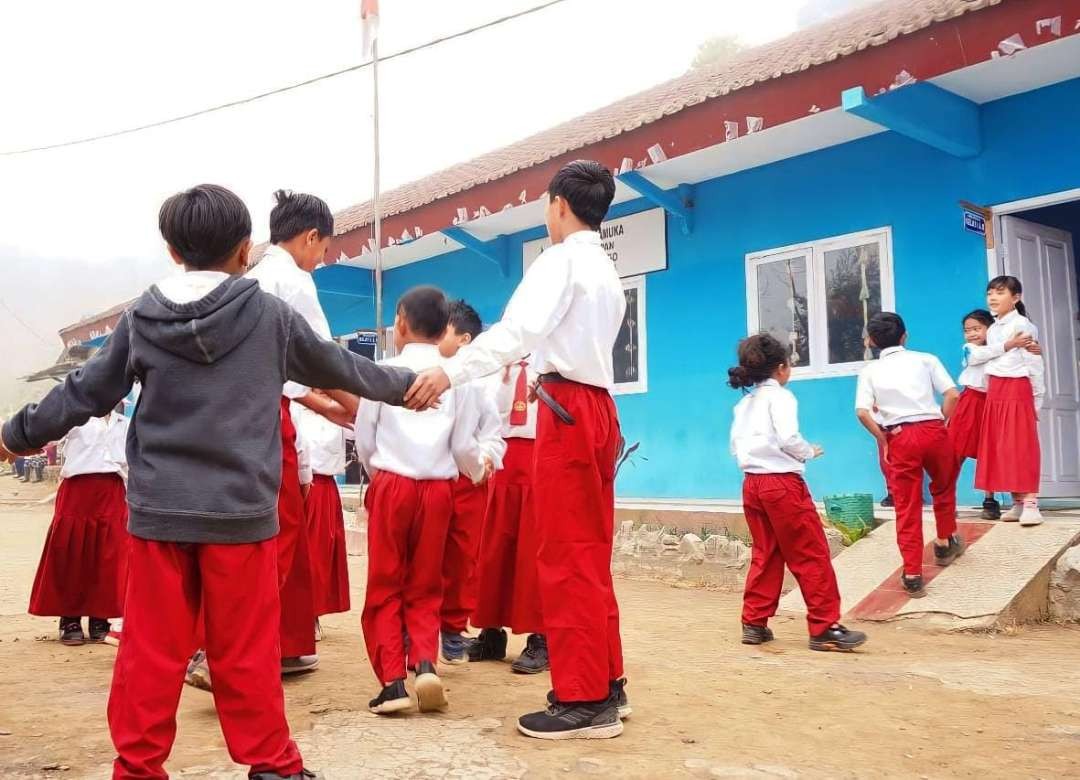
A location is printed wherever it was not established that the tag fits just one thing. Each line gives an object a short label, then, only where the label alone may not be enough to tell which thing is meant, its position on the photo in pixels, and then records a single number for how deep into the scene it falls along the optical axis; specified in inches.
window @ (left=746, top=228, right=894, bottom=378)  303.7
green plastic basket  259.6
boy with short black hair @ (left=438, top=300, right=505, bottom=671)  152.6
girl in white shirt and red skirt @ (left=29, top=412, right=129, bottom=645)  199.0
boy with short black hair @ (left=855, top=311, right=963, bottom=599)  215.2
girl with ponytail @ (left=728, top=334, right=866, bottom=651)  186.9
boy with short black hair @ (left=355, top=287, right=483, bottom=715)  135.1
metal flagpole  357.1
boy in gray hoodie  85.9
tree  1139.3
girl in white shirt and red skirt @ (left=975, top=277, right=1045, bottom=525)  231.8
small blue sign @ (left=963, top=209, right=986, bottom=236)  267.9
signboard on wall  368.2
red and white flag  407.8
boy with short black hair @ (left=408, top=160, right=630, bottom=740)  118.1
